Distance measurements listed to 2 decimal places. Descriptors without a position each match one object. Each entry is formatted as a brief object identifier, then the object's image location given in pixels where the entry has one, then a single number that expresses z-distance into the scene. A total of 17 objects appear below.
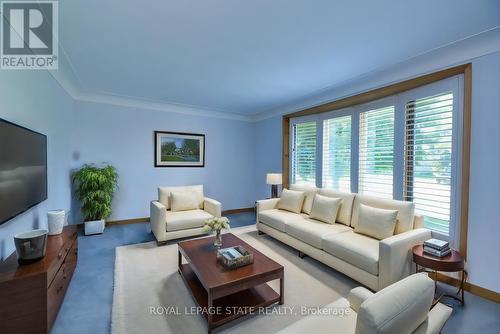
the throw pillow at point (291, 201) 3.96
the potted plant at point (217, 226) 2.62
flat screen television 1.69
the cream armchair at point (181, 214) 3.55
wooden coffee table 1.85
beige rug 1.86
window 2.57
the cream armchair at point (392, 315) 0.87
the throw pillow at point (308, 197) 3.93
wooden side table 2.03
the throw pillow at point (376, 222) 2.63
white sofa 2.22
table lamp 4.70
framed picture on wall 4.96
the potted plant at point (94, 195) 3.94
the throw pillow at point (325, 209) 3.31
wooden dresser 1.49
